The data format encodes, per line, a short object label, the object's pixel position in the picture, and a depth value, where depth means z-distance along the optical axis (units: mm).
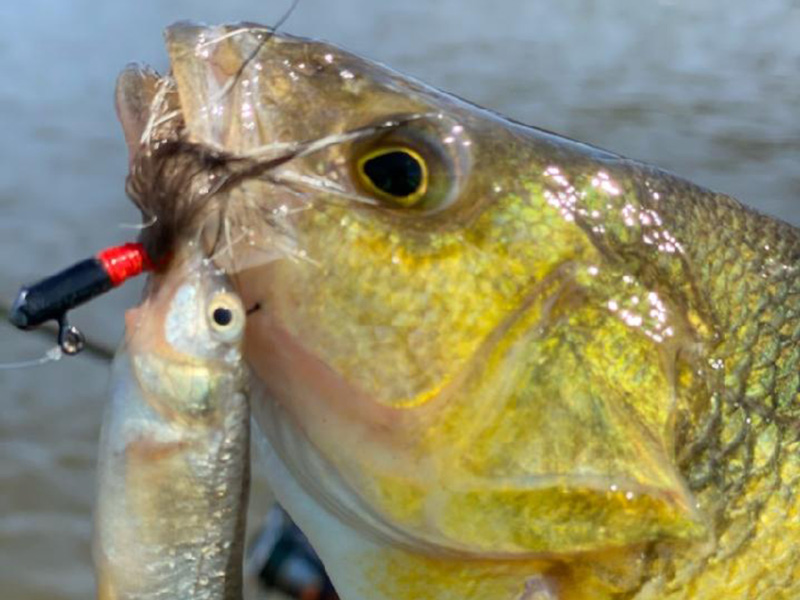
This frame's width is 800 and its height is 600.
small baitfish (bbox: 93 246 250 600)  185
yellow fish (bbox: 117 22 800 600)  197
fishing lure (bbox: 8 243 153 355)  192
